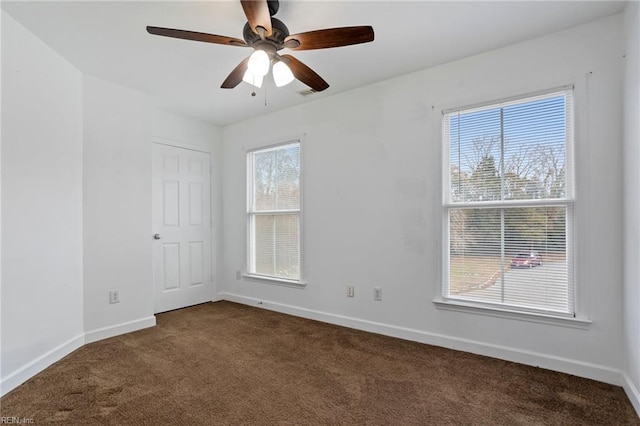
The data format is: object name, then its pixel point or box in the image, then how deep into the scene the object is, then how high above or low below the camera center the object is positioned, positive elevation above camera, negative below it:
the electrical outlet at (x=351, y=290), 3.44 -0.80
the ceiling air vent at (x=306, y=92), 3.49 +1.27
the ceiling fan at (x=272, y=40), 1.78 +0.99
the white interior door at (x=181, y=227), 4.03 -0.18
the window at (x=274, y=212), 4.00 +0.01
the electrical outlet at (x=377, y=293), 3.25 -0.79
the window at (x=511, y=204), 2.46 +0.06
